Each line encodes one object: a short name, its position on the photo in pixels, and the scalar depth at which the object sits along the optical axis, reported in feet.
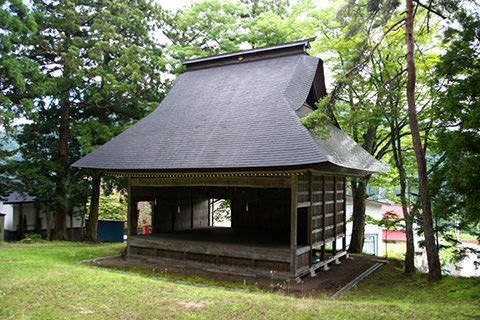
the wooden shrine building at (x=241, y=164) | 31.76
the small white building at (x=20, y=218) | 68.33
